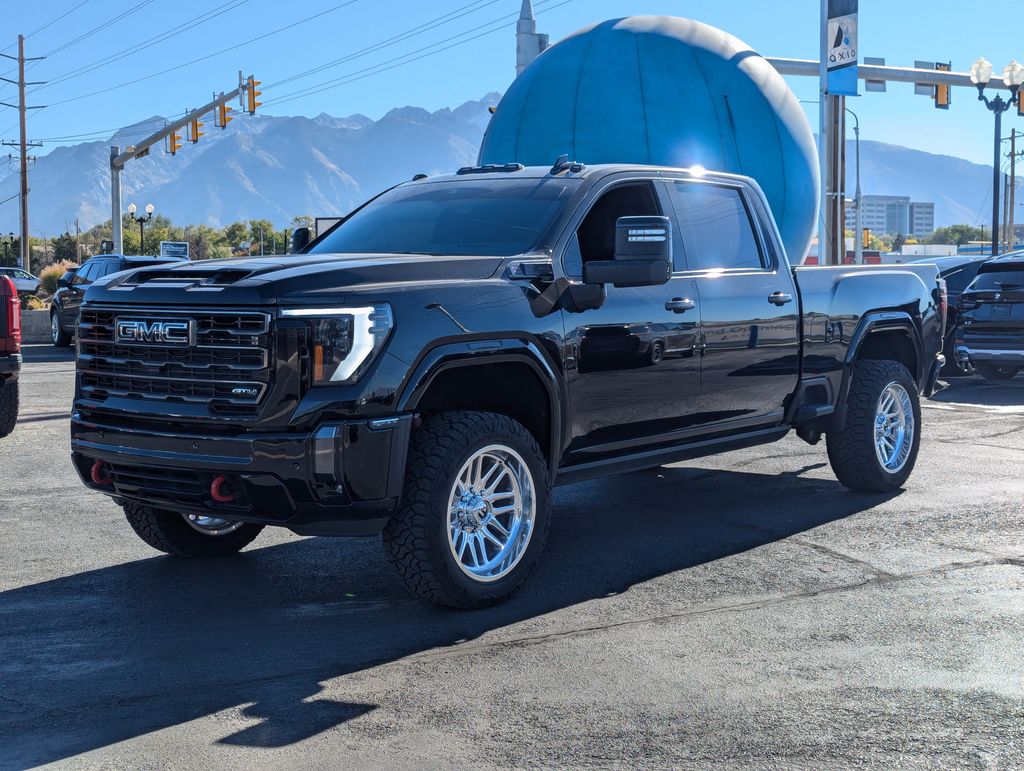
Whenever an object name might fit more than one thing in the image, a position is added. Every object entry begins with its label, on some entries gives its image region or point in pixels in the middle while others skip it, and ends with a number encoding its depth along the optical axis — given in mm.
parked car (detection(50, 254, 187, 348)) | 23933
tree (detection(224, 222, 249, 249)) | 95812
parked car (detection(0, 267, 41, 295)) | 39531
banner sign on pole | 25250
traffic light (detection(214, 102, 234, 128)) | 39938
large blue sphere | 20516
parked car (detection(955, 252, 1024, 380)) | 15281
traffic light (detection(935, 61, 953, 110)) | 38906
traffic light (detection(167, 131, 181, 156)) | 42562
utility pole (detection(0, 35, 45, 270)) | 54031
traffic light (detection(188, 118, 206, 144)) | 40847
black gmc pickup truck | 5234
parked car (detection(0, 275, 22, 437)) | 11133
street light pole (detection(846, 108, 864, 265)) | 55294
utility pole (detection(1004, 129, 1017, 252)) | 68781
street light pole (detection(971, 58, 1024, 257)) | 33728
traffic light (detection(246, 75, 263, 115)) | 39625
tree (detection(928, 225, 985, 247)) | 167950
